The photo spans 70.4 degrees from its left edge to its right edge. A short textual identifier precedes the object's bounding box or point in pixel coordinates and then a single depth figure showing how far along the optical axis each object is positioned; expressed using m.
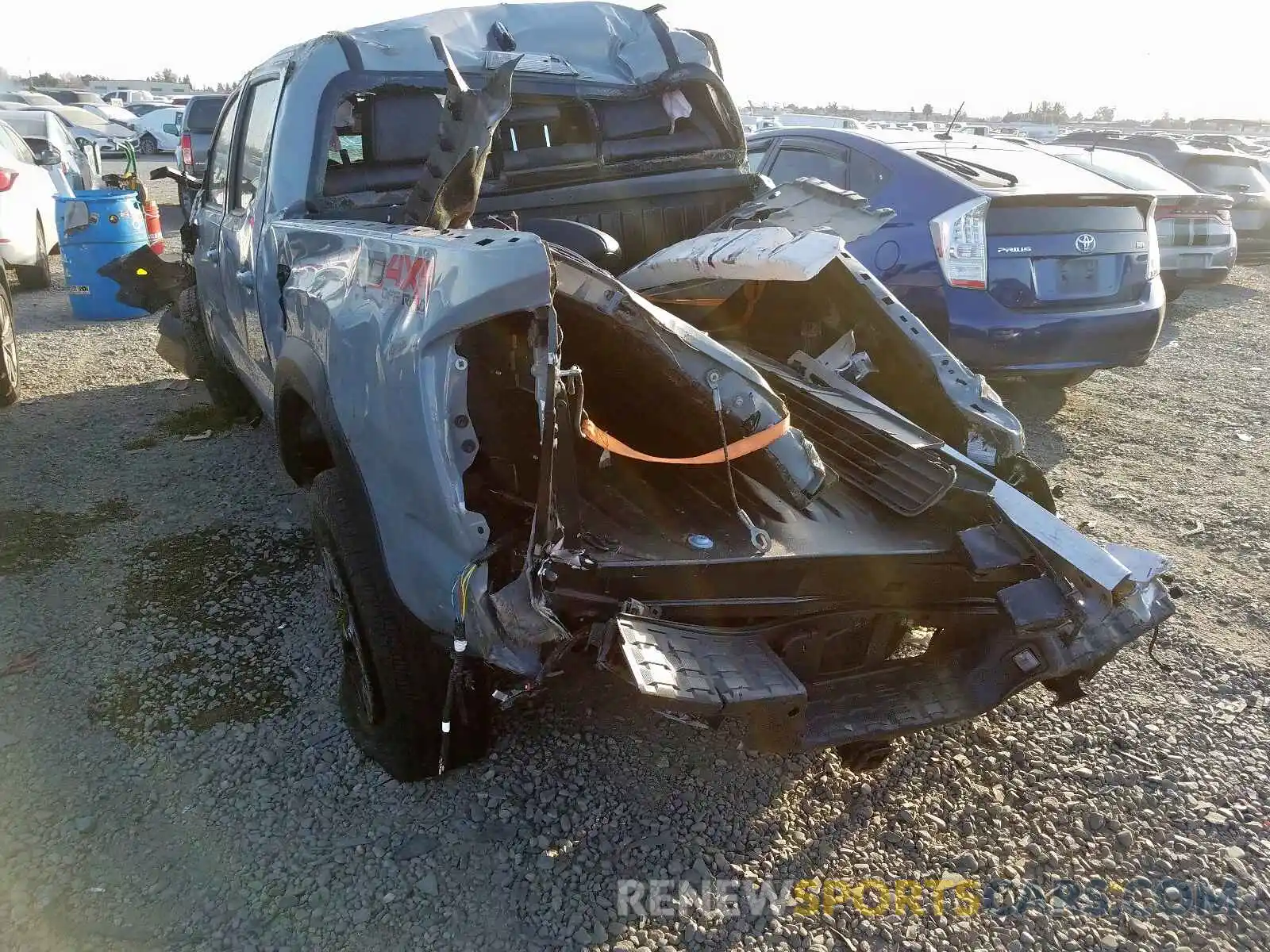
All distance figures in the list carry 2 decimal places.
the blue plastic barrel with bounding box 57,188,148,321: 7.52
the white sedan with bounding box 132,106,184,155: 25.58
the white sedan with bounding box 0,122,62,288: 8.16
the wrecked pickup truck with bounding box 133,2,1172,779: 2.07
